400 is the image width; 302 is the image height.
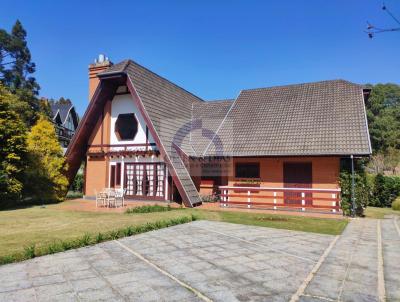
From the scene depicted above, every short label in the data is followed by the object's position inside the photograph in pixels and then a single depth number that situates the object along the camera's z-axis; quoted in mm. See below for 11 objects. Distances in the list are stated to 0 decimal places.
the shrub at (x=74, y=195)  19081
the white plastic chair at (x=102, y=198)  15222
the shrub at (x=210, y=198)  17611
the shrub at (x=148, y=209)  13262
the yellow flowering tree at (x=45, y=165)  15609
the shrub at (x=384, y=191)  19469
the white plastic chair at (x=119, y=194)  15662
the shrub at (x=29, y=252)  6077
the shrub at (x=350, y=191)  13234
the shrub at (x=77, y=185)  22344
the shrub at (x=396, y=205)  17531
